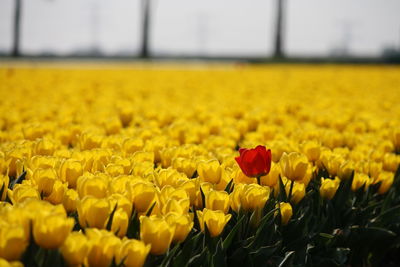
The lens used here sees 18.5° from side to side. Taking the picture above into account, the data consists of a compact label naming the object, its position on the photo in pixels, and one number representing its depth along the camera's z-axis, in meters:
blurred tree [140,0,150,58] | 36.94
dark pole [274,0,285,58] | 29.89
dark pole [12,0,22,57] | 39.62
